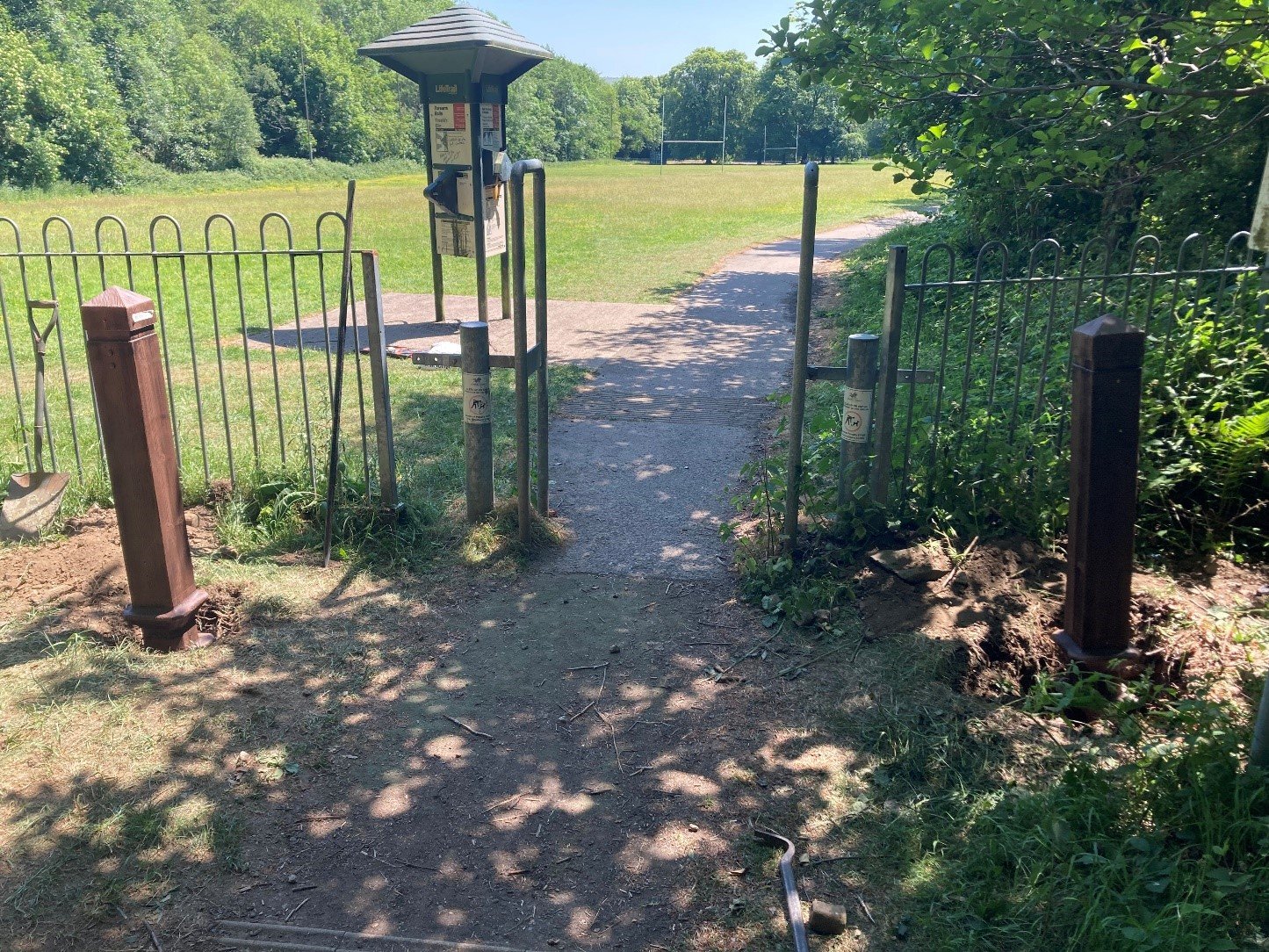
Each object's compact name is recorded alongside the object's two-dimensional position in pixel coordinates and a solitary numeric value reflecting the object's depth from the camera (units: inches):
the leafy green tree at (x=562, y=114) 3607.3
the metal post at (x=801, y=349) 182.7
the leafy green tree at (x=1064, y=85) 210.7
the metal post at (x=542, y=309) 200.5
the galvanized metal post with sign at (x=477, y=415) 211.0
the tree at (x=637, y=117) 4938.5
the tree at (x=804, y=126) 4119.1
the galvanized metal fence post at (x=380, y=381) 201.5
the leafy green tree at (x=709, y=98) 4845.0
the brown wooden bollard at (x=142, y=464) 158.1
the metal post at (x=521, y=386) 202.7
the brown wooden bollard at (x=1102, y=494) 151.6
